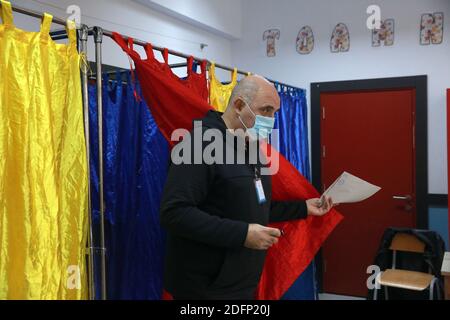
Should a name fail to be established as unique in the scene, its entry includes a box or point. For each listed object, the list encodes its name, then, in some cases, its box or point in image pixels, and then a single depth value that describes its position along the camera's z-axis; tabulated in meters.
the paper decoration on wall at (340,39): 3.86
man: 1.41
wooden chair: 3.08
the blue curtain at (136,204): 2.25
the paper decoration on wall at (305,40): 4.00
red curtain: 2.14
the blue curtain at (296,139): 3.35
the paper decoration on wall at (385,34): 3.69
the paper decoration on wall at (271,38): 4.15
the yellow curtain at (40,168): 1.33
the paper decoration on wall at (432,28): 3.52
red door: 3.71
